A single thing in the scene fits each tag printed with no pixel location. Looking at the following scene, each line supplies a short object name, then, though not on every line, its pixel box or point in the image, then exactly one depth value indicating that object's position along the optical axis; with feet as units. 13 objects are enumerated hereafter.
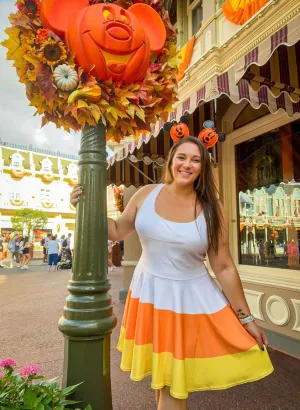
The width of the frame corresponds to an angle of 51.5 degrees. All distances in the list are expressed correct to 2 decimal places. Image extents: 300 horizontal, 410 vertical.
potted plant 4.80
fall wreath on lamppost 4.91
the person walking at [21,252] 49.24
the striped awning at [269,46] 8.29
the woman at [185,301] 5.06
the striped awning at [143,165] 18.44
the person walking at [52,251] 45.96
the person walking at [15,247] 54.08
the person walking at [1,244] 71.72
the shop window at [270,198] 13.89
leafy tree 122.93
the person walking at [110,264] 40.41
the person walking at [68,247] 52.15
